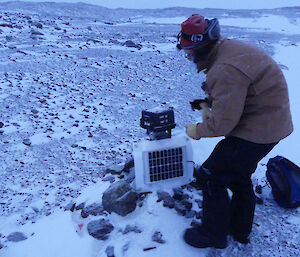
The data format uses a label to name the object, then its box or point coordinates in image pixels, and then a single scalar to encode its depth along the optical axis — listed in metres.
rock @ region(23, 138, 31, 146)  3.78
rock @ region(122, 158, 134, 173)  3.08
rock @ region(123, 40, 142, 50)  9.10
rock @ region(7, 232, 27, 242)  2.40
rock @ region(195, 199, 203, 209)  2.63
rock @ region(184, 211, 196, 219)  2.50
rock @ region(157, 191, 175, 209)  2.57
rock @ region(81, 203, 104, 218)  2.57
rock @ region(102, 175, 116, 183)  3.01
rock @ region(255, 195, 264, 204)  2.69
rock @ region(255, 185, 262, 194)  2.81
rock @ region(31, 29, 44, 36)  9.45
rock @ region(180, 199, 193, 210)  2.57
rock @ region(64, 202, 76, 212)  2.66
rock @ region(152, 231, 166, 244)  2.26
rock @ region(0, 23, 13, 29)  10.12
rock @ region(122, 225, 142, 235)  2.36
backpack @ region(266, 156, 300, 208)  2.53
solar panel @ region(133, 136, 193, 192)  2.33
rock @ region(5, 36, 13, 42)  8.65
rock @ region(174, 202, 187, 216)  2.51
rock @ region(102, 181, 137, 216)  2.50
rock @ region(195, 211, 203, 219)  2.50
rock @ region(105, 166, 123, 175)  3.12
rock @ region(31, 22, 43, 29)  10.45
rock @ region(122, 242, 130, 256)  2.20
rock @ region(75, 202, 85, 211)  2.67
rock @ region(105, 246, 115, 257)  2.17
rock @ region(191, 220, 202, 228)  2.37
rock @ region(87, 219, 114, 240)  2.34
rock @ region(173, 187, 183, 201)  2.67
